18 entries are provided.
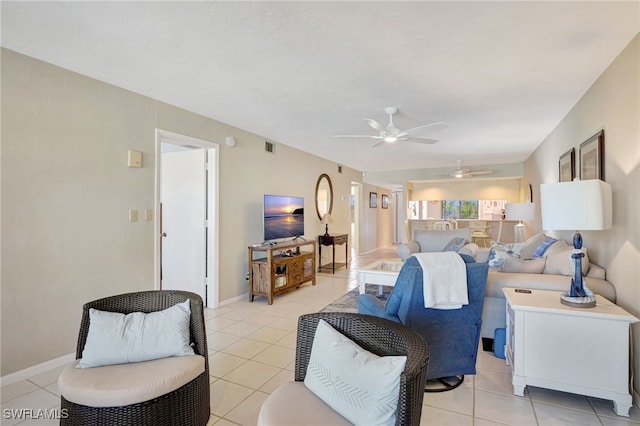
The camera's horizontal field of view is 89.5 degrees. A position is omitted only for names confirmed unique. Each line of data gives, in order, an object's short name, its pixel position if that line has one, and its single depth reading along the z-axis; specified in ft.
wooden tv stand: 14.52
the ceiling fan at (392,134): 11.84
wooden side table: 21.94
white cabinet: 6.47
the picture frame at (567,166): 11.65
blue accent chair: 6.92
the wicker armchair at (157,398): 4.99
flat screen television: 15.61
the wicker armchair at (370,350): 3.80
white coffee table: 12.24
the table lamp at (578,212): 6.97
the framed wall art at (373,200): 33.45
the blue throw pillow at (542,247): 11.34
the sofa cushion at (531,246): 12.42
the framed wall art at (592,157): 8.91
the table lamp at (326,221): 22.63
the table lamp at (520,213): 17.83
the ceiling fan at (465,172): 24.67
